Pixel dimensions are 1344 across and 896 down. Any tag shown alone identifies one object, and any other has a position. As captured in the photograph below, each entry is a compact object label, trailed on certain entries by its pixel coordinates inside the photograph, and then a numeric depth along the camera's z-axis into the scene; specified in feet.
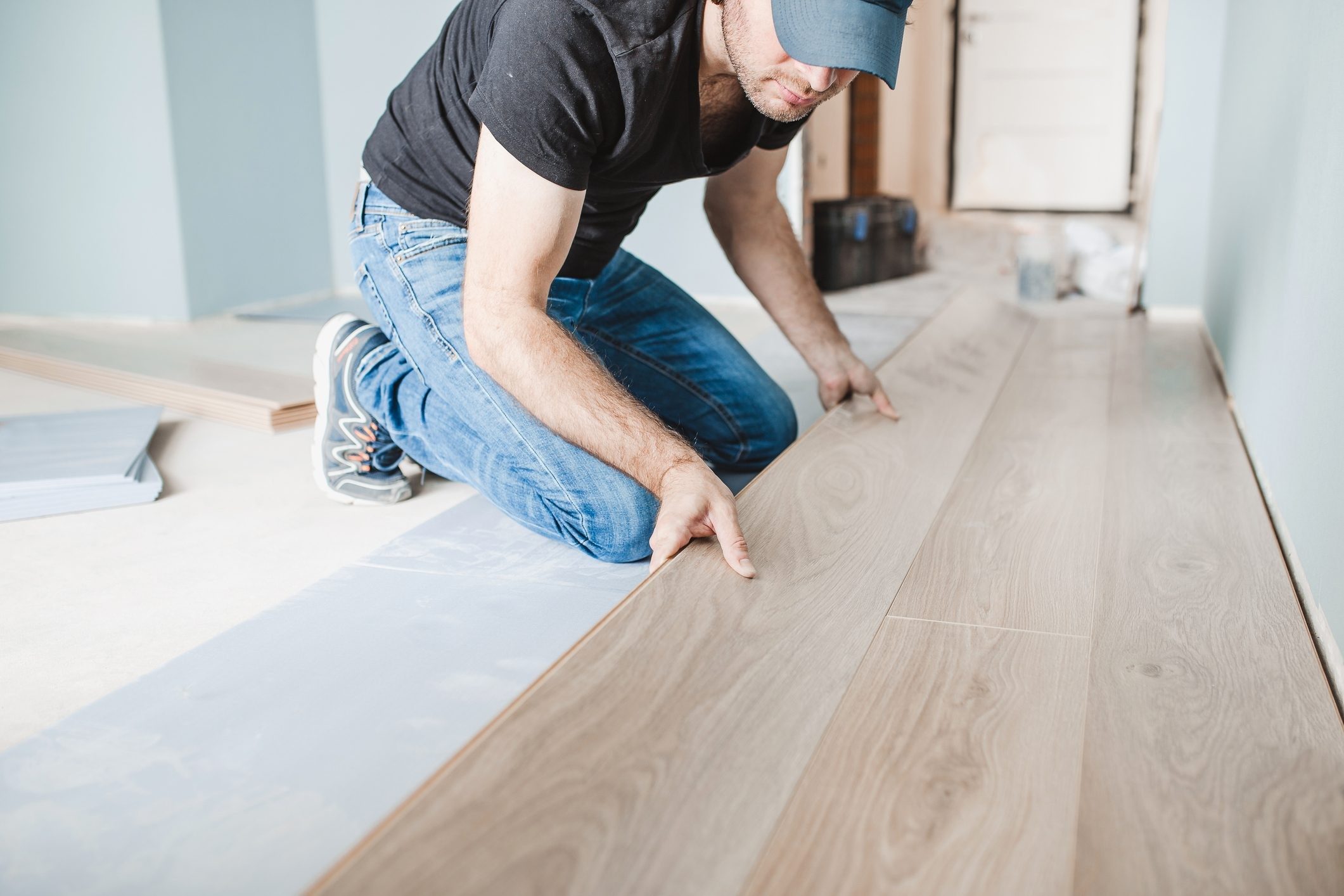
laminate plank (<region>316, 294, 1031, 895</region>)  2.79
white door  22.27
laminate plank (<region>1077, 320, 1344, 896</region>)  2.97
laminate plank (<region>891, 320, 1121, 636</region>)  4.54
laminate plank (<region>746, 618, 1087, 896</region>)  2.86
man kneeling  4.83
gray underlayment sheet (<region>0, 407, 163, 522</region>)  6.96
